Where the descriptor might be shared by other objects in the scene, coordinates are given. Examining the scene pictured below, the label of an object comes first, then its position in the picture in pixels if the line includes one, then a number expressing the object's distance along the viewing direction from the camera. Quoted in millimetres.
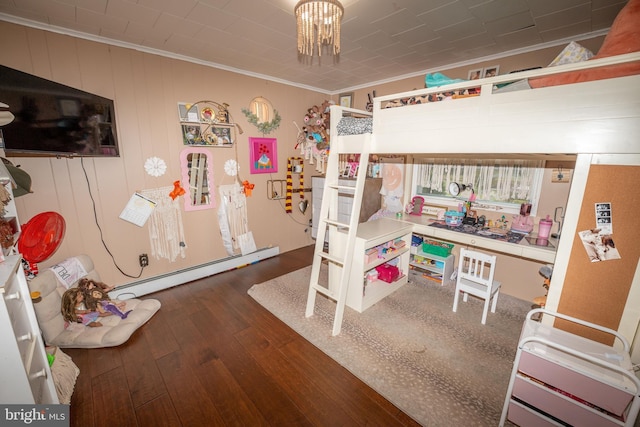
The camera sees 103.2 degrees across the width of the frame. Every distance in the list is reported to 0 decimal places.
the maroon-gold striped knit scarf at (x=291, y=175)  4207
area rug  1690
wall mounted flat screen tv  1784
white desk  2312
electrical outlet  2977
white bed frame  1300
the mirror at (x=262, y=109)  3611
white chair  2453
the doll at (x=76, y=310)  2275
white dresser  1124
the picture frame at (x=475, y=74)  3004
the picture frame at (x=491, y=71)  2887
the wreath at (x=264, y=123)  3567
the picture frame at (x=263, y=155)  3706
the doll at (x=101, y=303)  2367
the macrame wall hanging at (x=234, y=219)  3527
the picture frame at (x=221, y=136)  3273
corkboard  1357
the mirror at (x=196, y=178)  3145
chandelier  1640
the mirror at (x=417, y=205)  3529
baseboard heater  2879
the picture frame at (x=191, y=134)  3066
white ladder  2283
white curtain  2828
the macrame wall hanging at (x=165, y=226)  2992
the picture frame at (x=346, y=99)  4314
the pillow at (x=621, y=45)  1241
